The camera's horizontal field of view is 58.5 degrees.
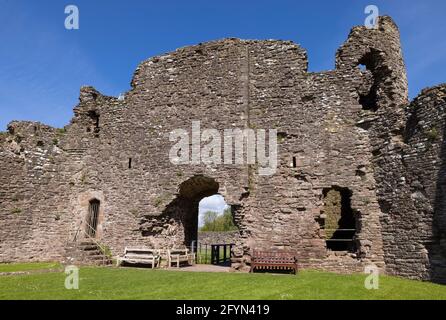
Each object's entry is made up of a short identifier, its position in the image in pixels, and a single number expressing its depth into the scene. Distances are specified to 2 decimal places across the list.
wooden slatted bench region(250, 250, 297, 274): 13.09
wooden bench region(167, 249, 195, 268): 15.34
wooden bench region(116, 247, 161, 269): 15.28
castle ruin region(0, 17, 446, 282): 12.49
